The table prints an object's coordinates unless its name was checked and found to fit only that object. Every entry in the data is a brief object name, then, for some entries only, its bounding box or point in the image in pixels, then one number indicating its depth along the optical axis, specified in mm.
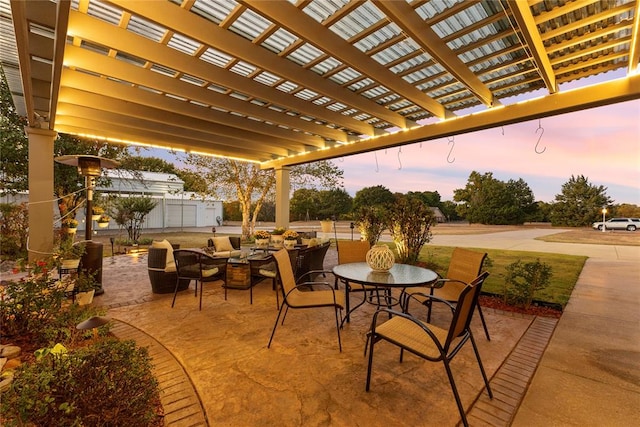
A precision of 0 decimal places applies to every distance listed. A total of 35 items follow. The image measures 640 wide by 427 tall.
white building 15226
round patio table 2561
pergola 2422
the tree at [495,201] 30125
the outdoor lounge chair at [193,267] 3885
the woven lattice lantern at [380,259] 3016
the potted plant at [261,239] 5051
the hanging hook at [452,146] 5086
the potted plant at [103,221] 6030
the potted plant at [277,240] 5245
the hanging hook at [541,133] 4060
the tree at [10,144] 6676
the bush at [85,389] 1223
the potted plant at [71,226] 4695
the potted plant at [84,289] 3379
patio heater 4117
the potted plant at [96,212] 5157
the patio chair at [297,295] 2721
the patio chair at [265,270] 4133
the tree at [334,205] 21942
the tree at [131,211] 9430
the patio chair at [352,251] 3865
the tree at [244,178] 10477
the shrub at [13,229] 6711
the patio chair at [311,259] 4496
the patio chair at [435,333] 1740
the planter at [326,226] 6559
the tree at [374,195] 23234
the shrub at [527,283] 3832
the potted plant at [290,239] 4981
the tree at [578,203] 26812
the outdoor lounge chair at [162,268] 4273
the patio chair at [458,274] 2928
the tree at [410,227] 6039
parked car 21322
